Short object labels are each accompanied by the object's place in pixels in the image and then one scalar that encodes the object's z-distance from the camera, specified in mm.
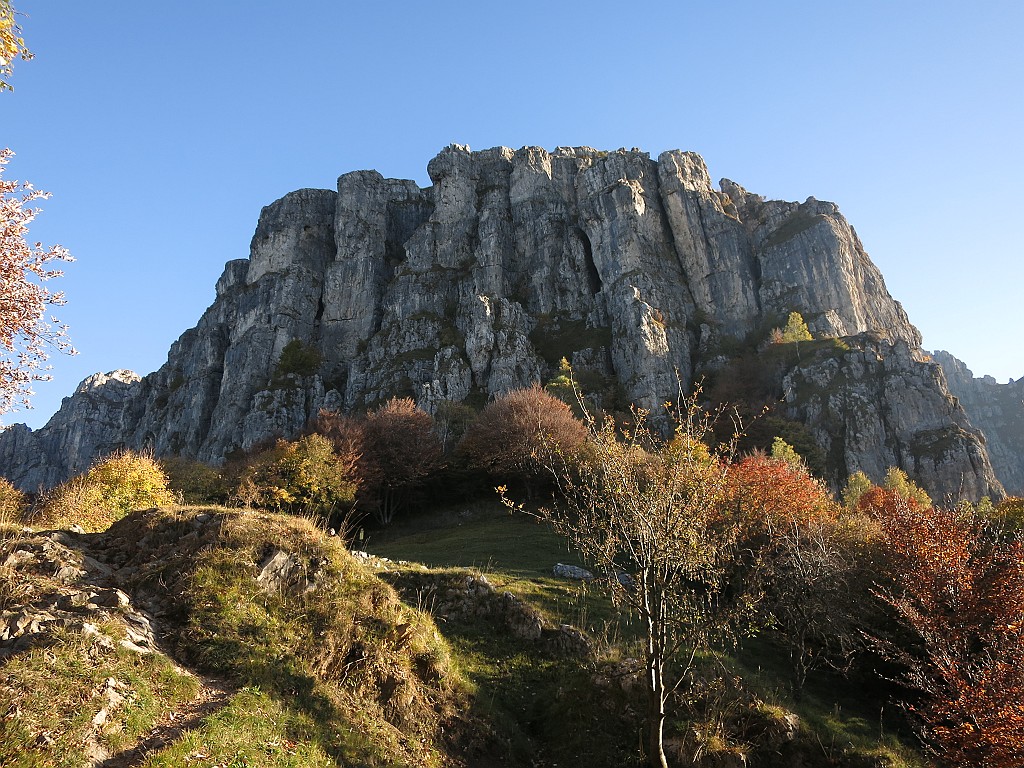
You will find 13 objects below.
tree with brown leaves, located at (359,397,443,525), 49344
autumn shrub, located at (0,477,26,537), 12321
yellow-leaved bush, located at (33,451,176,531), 19938
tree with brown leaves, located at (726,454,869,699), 16922
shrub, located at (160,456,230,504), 39625
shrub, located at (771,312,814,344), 84062
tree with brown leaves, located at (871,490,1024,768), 11867
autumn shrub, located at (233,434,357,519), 37438
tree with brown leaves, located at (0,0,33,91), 7363
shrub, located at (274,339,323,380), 103125
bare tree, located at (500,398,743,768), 11242
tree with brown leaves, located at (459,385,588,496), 49750
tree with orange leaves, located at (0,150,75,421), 10898
